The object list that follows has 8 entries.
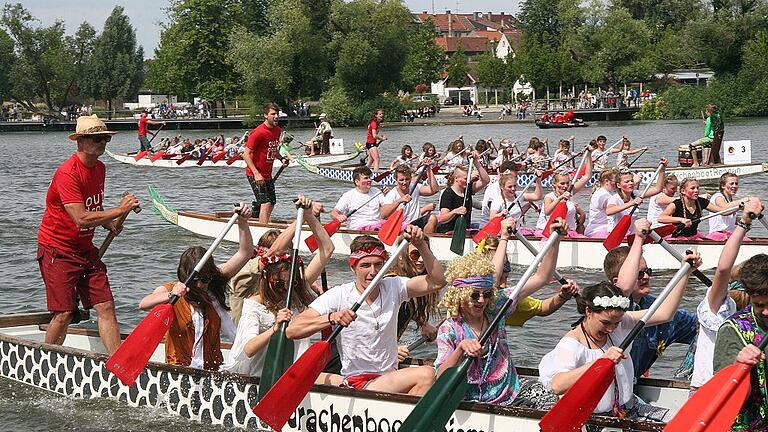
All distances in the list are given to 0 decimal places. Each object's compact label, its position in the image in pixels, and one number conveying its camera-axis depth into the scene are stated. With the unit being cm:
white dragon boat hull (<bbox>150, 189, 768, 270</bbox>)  1349
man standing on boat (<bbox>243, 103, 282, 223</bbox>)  1497
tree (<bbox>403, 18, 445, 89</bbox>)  9400
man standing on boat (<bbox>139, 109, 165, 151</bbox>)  3709
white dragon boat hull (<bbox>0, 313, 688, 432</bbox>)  677
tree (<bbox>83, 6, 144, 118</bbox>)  9581
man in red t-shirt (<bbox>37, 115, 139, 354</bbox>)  851
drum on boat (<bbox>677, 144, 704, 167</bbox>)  2634
